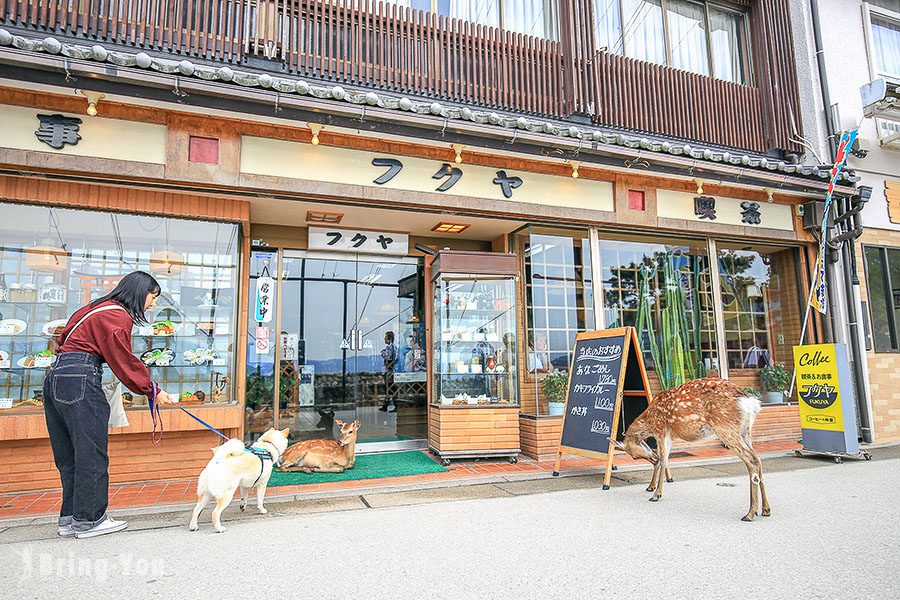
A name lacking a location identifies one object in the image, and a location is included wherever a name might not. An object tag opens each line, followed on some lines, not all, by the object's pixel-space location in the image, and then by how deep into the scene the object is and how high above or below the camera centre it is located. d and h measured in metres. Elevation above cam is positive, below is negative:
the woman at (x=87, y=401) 3.88 -0.21
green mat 5.98 -1.22
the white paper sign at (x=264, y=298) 7.33 +0.96
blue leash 4.38 -0.68
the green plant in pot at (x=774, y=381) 8.88 -0.37
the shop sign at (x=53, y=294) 5.83 +0.85
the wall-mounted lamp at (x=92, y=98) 5.12 +2.61
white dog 3.99 -0.80
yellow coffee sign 6.81 -0.38
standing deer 4.37 -0.54
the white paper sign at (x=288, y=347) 7.60 +0.30
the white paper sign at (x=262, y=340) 7.30 +0.39
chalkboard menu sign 5.57 -0.33
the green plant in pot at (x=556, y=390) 7.44 -0.38
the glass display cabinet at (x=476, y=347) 6.88 +0.23
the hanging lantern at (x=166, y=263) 6.24 +1.25
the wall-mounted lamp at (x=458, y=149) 6.45 +2.58
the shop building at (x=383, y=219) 5.50 +1.98
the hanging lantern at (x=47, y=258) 5.75 +1.23
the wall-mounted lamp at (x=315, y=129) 5.81 +2.58
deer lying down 6.21 -1.01
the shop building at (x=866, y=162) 8.81 +3.38
